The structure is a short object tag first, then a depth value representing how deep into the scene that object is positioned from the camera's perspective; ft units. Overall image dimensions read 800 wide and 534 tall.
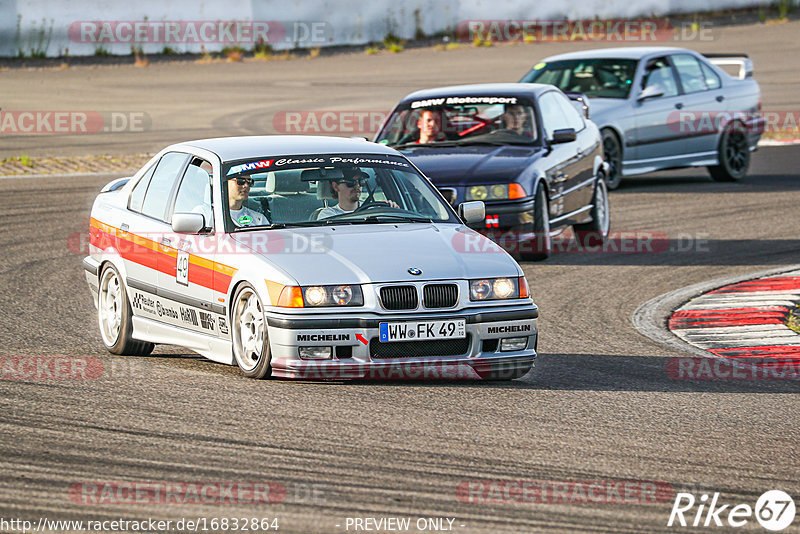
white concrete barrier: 232.73
